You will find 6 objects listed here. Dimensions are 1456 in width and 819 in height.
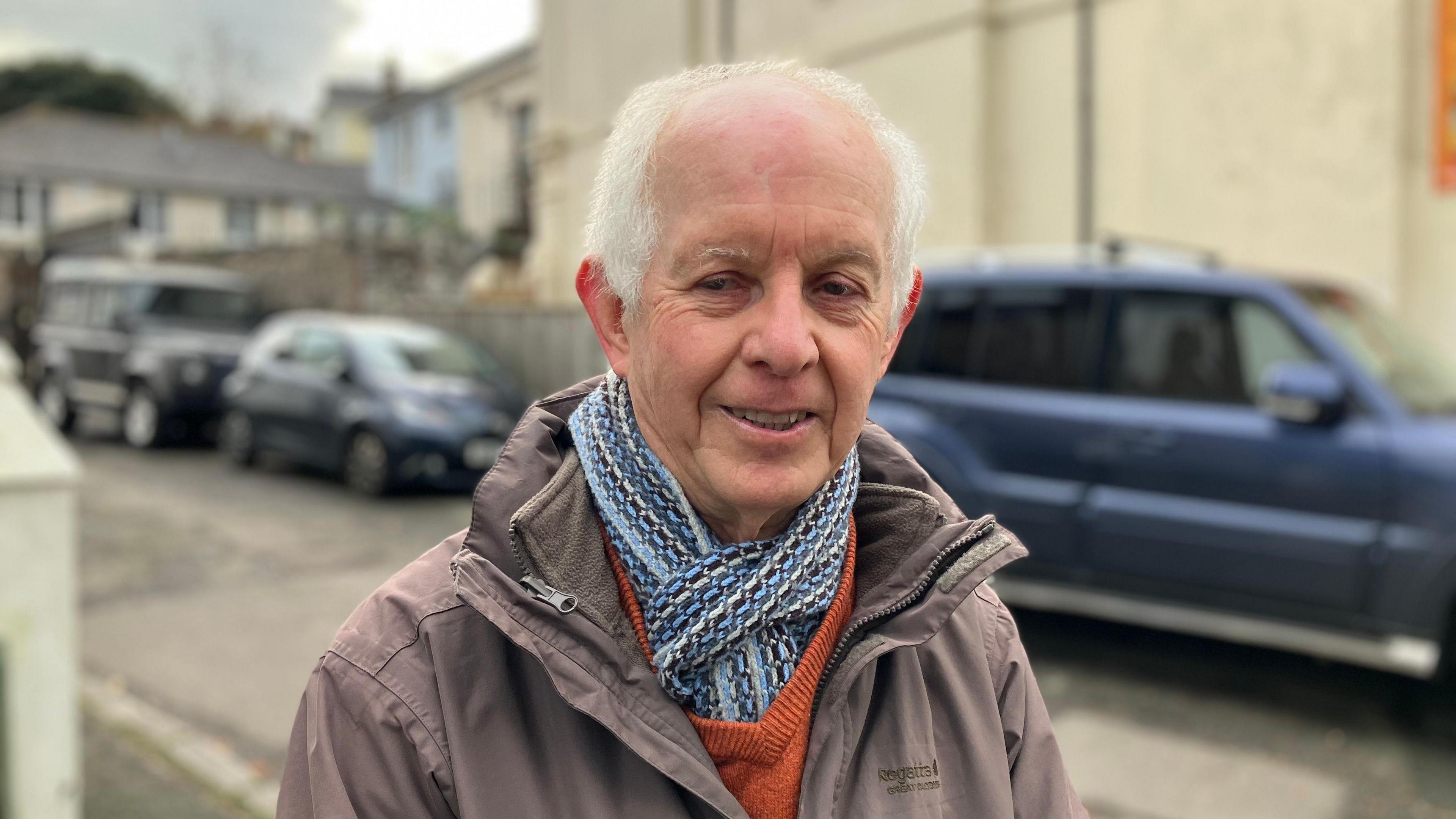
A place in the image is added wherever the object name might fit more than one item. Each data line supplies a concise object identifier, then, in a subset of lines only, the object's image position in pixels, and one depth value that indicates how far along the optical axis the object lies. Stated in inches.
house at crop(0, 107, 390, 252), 1563.7
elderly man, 50.3
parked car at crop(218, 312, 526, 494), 386.9
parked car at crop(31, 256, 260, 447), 518.3
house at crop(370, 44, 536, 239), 1212.5
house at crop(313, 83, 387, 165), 2436.0
